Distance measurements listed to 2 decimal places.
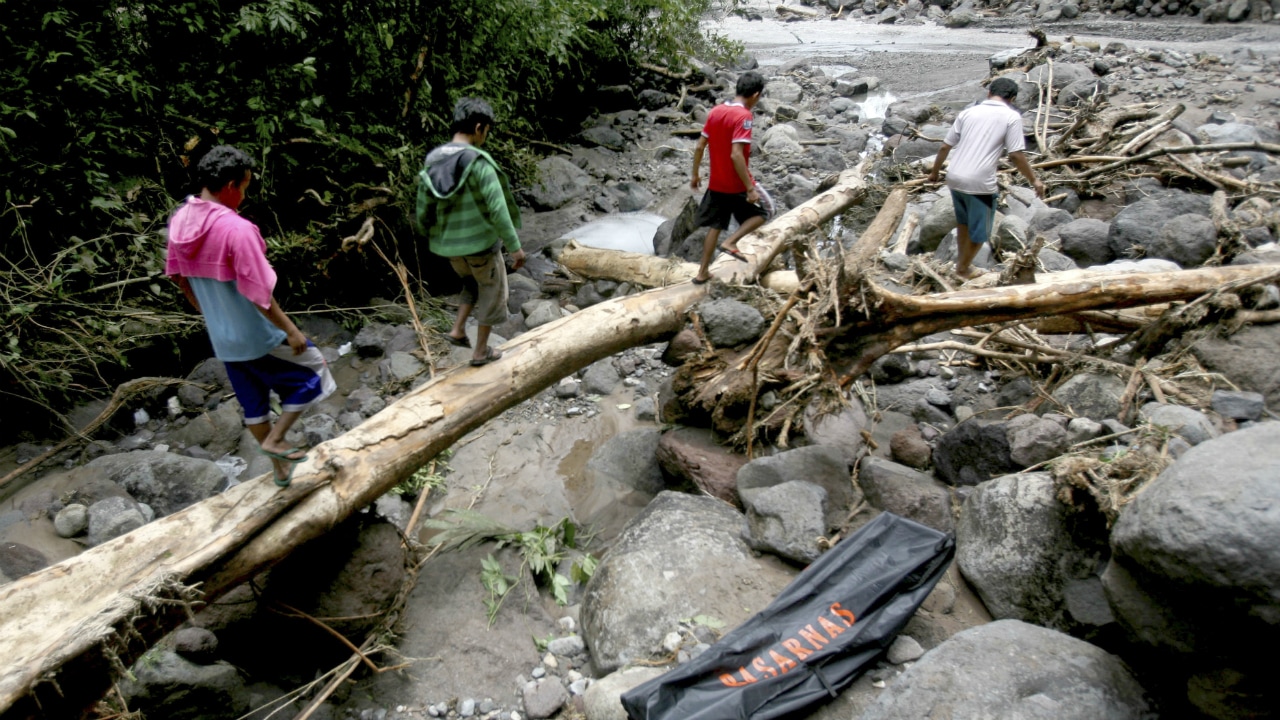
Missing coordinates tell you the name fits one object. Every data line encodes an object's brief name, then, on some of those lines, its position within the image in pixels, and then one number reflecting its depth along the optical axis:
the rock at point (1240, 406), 3.86
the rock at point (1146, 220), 6.17
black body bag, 2.75
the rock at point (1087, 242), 6.43
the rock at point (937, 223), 6.89
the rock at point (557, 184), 9.10
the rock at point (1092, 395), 4.20
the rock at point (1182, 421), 3.42
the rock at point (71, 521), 4.41
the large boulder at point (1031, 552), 3.17
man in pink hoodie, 2.72
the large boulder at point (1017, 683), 2.47
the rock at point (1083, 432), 3.69
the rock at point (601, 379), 5.91
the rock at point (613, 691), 2.97
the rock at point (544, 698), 3.29
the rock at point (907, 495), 3.72
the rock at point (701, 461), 4.30
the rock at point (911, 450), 4.33
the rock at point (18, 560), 3.96
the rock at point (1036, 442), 3.69
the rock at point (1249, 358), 4.12
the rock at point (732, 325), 4.74
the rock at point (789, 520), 3.55
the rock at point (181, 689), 3.25
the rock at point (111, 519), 4.36
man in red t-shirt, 5.05
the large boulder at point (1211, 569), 2.13
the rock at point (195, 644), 3.40
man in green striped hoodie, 3.62
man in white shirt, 5.29
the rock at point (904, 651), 2.96
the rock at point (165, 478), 4.70
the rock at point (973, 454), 3.93
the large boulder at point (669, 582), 3.40
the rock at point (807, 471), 4.01
